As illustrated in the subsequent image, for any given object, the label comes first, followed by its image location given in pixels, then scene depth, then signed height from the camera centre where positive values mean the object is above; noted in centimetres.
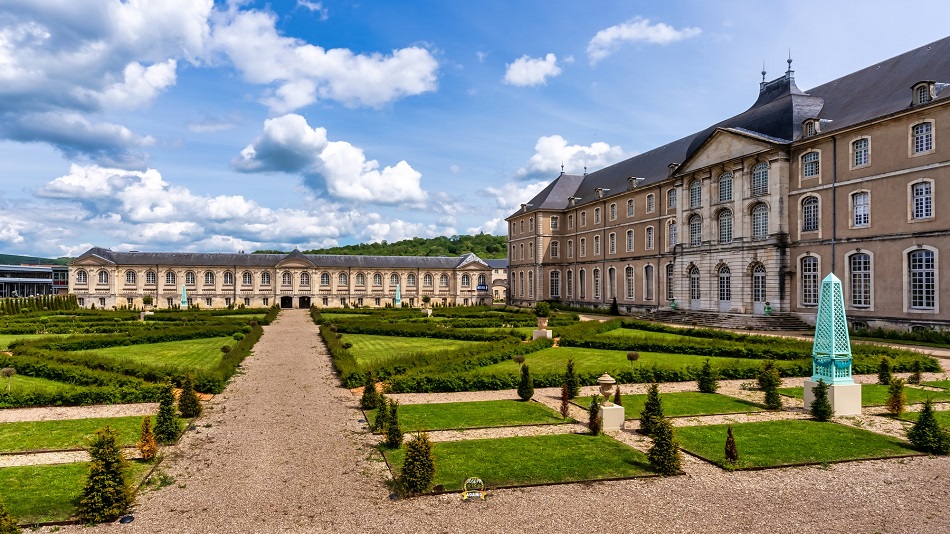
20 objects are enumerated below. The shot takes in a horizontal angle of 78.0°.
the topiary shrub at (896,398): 1450 -299
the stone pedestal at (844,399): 1484 -306
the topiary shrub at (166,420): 1245 -307
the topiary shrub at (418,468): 956 -312
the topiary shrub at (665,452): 1052 -314
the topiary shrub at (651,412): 1264 -293
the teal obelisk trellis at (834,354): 1492 -200
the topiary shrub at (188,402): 1491 -317
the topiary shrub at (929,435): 1167 -315
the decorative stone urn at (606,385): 1366 -250
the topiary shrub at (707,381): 1795 -316
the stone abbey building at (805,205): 3027 +479
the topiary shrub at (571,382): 1677 -303
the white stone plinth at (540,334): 3139 -303
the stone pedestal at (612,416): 1352 -320
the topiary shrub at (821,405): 1431 -310
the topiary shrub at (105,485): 859 -310
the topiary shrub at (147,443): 1119 -318
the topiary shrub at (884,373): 1892 -306
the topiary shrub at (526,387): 1684 -314
